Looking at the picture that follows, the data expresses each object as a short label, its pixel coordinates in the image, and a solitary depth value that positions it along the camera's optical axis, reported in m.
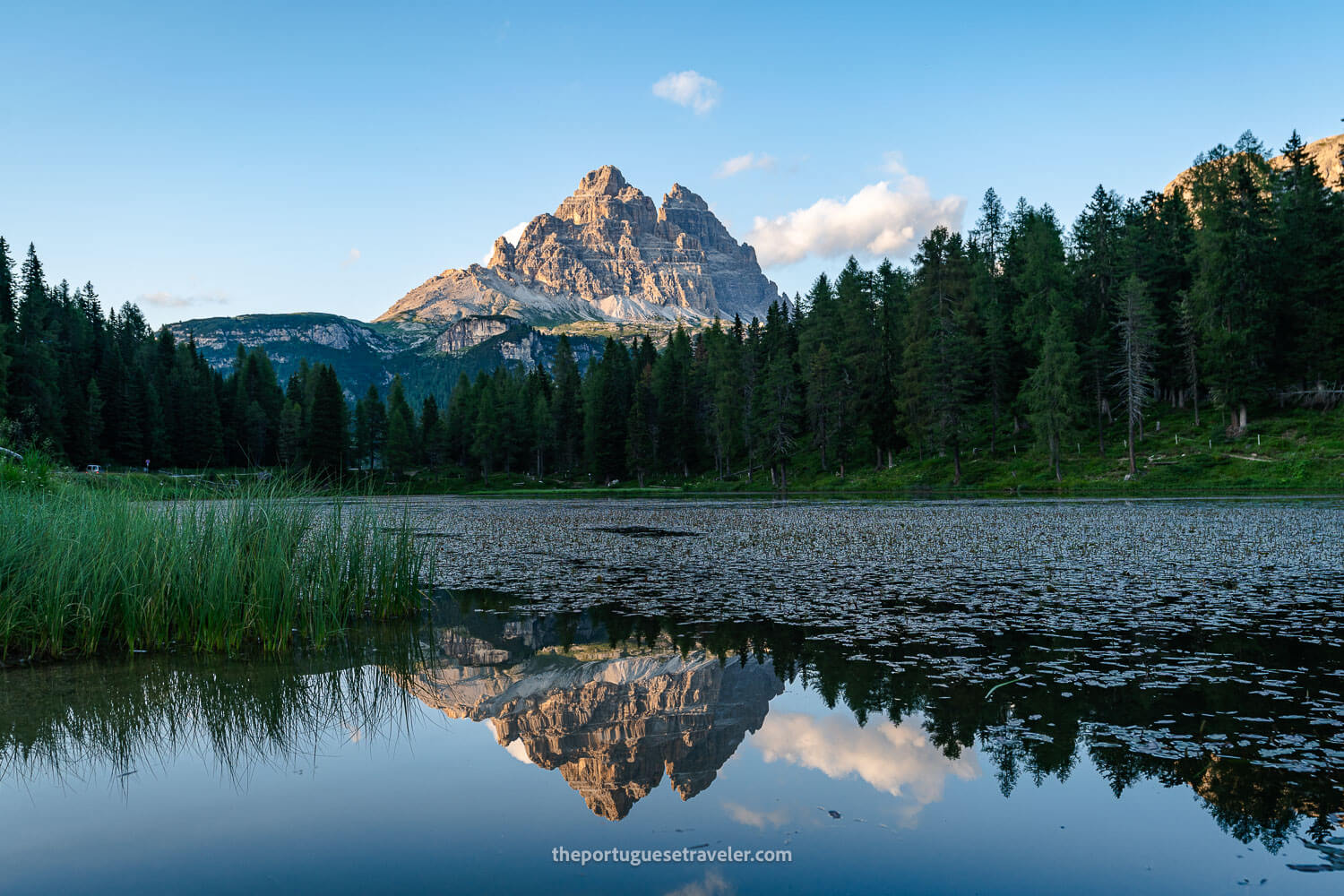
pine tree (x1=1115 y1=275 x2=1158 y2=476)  59.03
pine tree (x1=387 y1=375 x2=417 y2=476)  116.25
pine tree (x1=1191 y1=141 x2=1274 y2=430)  59.03
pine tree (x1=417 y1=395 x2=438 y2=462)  123.87
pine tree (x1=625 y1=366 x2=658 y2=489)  99.12
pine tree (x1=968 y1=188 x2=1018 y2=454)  71.81
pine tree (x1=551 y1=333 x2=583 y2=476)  113.19
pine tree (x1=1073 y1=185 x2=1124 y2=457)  73.19
